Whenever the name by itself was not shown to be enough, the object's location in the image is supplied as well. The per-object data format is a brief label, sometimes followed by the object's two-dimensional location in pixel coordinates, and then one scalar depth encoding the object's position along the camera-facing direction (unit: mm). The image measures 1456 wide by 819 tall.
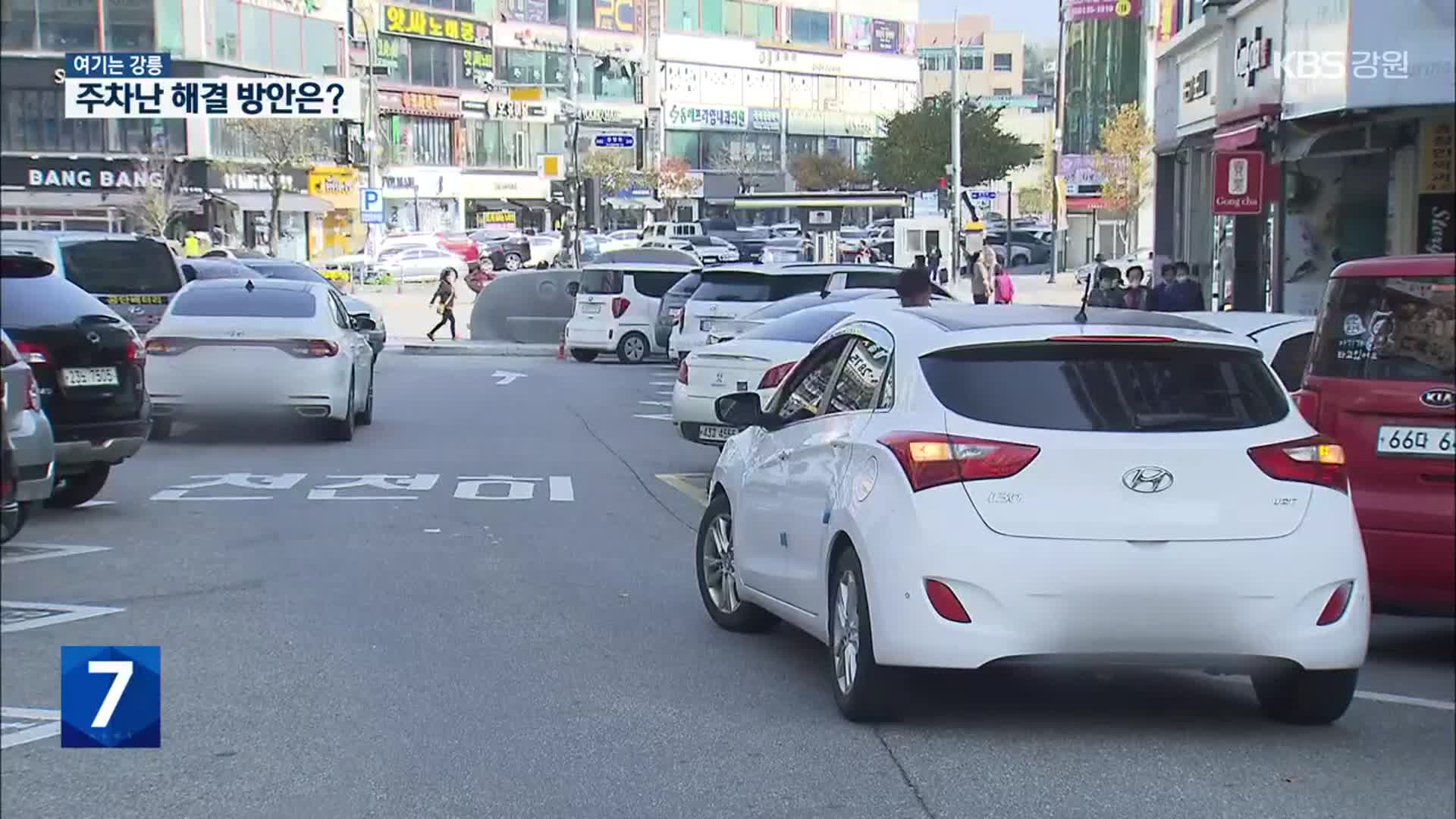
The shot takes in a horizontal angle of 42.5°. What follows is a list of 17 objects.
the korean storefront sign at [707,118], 94812
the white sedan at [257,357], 15219
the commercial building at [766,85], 59562
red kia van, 5184
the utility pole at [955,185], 52375
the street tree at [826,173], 93688
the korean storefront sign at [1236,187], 21453
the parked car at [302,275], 19969
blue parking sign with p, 34931
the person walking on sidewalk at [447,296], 36969
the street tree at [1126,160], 60250
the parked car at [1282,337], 11133
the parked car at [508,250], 62969
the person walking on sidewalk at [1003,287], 33719
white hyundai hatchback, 6141
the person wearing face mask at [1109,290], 25297
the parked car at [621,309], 32094
